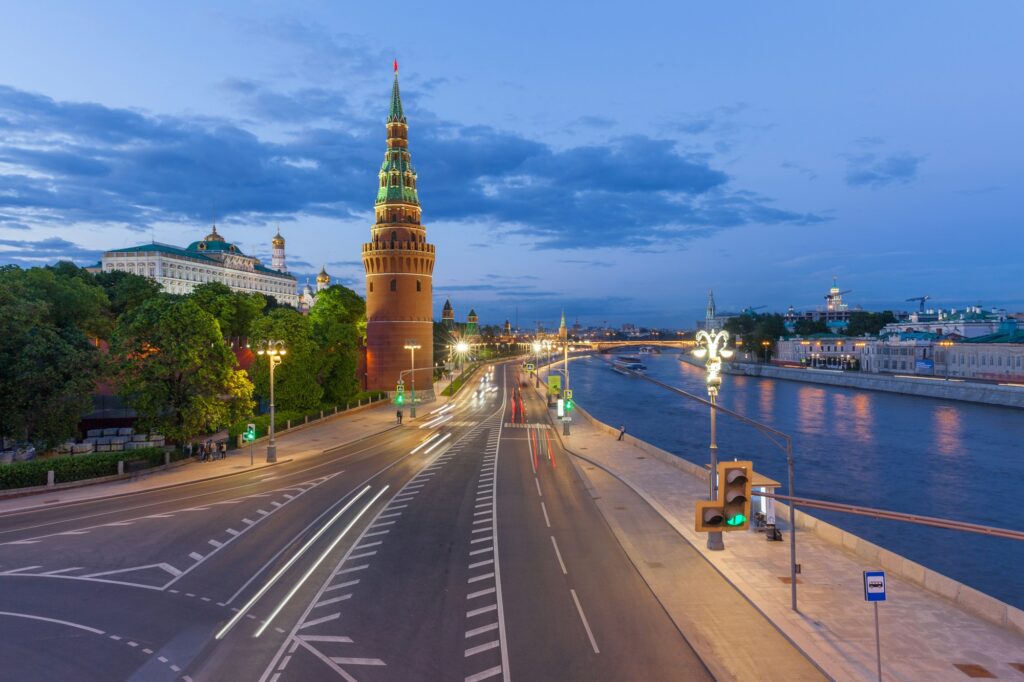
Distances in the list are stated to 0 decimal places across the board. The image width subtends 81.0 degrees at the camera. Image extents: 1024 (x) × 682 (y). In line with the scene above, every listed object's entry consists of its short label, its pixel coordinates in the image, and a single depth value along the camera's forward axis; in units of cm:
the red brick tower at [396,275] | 8350
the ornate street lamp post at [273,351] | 4128
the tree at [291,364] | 5734
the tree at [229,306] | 5641
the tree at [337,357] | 6694
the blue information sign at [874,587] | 1361
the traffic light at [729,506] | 1580
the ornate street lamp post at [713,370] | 2270
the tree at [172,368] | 3859
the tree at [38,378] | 3494
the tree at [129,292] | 7919
